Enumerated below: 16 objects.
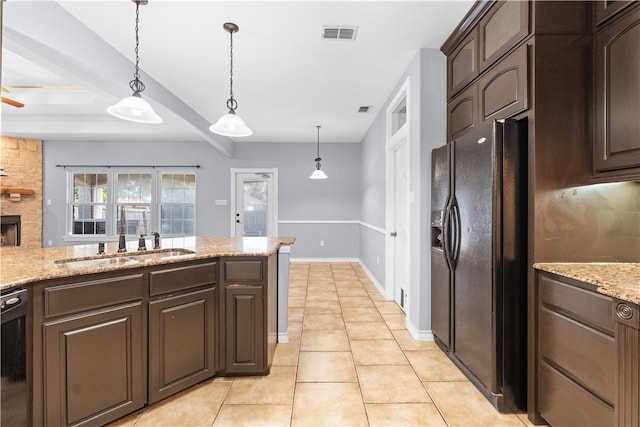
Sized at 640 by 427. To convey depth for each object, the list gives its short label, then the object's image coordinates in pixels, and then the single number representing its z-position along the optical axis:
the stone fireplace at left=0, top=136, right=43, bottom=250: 5.85
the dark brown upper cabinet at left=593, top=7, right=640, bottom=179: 1.51
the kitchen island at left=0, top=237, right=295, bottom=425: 1.51
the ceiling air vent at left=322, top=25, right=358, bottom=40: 2.58
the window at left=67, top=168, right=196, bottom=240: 6.55
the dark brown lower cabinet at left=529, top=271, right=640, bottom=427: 1.26
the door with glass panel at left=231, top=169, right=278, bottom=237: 6.94
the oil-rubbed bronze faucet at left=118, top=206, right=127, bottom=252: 2.24
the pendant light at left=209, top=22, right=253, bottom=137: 2.56
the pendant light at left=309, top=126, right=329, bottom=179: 5.95
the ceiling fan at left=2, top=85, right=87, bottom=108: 4.56
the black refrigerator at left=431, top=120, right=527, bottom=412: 1.86
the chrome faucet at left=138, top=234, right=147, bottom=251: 2.35
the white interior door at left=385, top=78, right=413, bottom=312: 3.63
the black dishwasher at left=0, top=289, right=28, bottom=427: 1.32
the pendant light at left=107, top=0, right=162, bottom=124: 2.12
